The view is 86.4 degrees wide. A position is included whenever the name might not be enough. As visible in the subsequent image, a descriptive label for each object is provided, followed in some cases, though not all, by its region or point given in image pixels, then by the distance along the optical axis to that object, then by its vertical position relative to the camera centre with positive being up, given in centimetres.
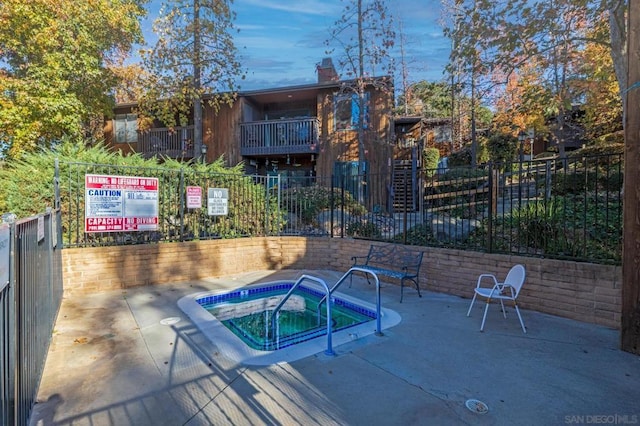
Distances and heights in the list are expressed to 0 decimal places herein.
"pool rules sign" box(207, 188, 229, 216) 825 +11
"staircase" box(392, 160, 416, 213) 1636 +73
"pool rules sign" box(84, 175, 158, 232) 652 +8
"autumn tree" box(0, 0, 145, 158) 1253 +575
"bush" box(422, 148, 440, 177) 2238 +322
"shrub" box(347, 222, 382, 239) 870 -63
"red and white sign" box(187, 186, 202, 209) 786 +22
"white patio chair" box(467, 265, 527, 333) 470 -111
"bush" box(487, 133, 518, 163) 2075 +364
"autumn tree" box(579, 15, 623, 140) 820 +350
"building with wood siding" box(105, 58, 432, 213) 1552 +364
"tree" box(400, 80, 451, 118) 2698 +906
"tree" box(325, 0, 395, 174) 1336 +644
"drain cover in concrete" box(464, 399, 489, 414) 289 -174
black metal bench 693 -117
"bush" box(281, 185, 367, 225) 973 +12
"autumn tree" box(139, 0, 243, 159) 1365 +621
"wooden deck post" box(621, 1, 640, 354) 393 +4
